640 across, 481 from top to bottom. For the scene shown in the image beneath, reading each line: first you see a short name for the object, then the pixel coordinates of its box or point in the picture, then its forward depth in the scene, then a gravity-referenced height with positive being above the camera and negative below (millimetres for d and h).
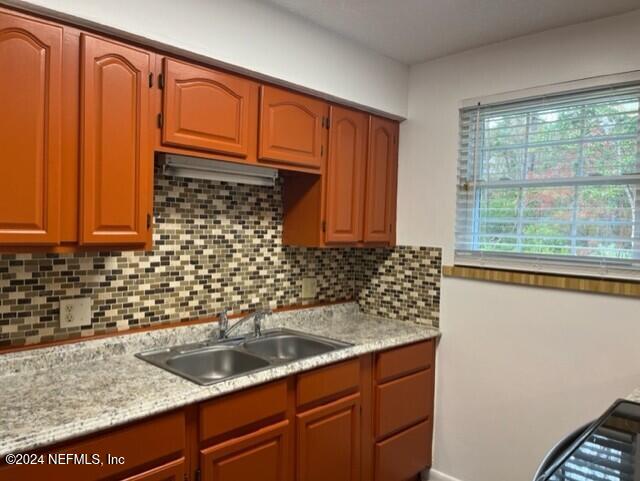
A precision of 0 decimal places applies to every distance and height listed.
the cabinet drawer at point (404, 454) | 2324 -1179
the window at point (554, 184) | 2031 +251
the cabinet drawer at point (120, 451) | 1209 -651
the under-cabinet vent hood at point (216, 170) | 1867 +252
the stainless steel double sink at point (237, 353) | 1937 -573
